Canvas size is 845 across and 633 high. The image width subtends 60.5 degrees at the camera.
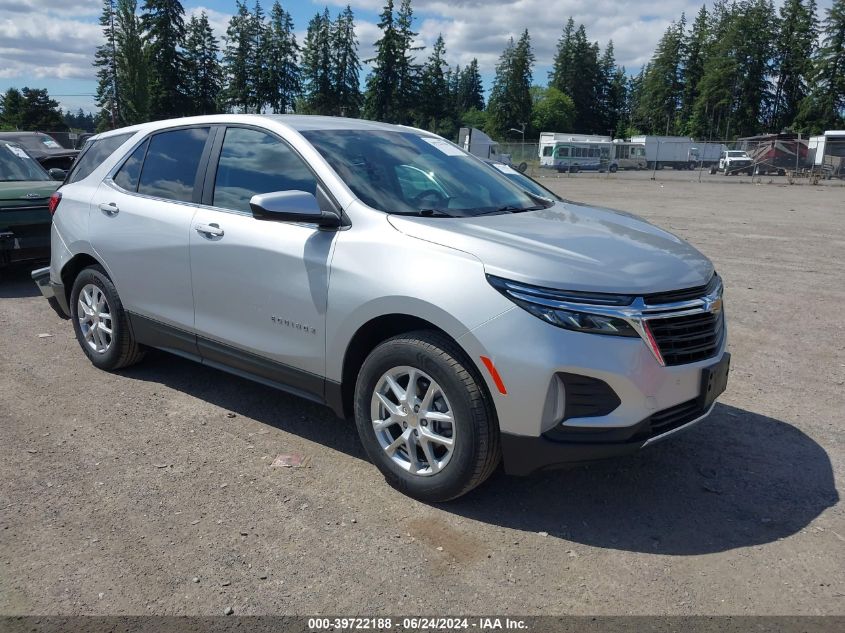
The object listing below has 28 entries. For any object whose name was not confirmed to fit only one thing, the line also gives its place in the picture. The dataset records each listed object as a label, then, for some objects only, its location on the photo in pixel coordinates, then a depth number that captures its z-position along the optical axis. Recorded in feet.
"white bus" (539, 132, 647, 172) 206.90
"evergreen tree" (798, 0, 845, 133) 277.23
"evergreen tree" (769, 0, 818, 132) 298.76
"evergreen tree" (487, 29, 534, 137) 363.15
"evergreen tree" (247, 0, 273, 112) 305.73
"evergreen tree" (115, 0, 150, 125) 246.68
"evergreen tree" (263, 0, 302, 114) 311.68
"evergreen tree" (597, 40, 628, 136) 412.98
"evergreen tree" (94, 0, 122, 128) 261.44
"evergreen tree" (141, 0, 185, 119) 255.50
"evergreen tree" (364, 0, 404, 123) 292.40
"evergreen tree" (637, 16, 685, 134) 354.74
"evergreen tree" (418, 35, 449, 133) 313.83
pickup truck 179.83
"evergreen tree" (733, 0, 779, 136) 309.42
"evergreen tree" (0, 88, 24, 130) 279.10
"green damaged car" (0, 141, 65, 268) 26.68
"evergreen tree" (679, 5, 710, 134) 351.87
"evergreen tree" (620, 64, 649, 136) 386.11
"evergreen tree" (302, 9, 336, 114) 321.73
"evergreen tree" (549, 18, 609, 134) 403.95
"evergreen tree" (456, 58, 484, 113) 498.28
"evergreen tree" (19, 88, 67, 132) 272.72
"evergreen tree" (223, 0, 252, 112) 301.02
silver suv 10.44
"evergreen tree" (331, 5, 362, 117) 325.42
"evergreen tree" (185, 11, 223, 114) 272.92
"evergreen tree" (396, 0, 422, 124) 294.25
